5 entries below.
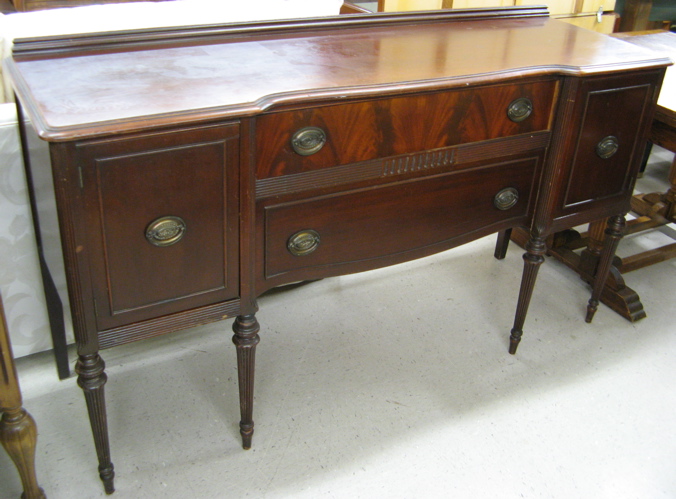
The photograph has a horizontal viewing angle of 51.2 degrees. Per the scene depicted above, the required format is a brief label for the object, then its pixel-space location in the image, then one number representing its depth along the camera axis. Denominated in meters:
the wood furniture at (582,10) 3.81
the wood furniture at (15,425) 1.35
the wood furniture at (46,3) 2.66
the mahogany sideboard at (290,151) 1.31
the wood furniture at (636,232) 2.32
